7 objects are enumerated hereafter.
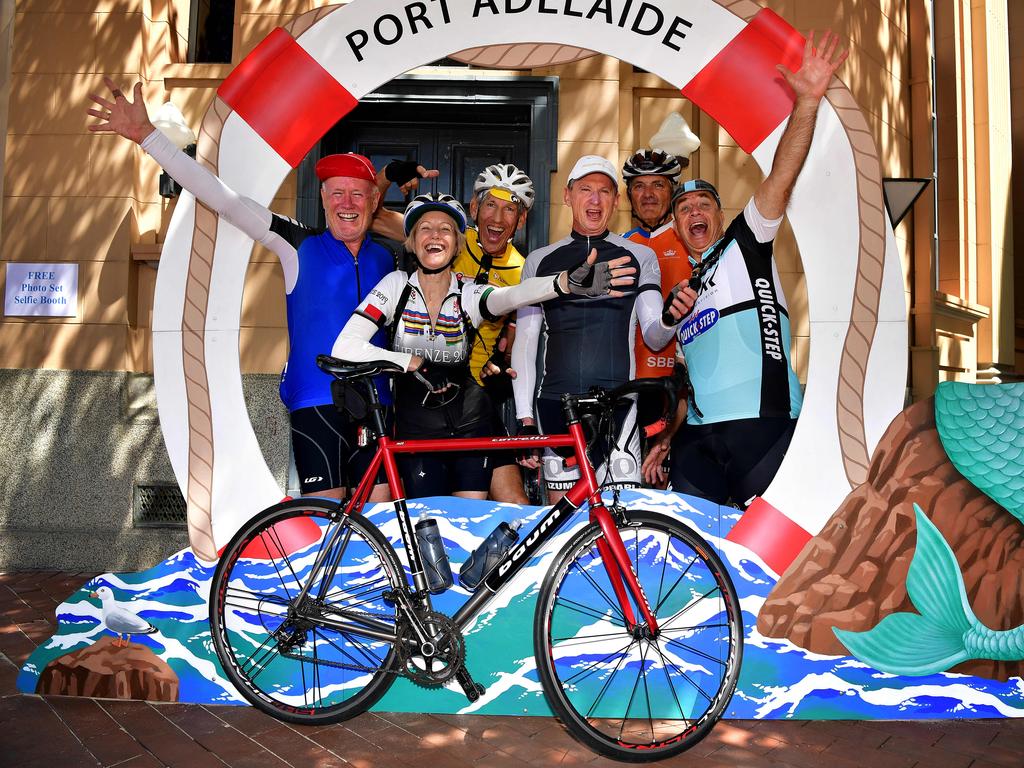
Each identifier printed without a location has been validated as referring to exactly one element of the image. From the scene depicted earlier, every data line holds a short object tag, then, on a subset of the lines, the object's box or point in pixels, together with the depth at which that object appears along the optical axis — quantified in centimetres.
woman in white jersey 317
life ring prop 305
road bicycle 271
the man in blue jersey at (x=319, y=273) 319
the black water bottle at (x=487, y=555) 301
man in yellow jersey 334
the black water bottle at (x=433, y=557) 301
